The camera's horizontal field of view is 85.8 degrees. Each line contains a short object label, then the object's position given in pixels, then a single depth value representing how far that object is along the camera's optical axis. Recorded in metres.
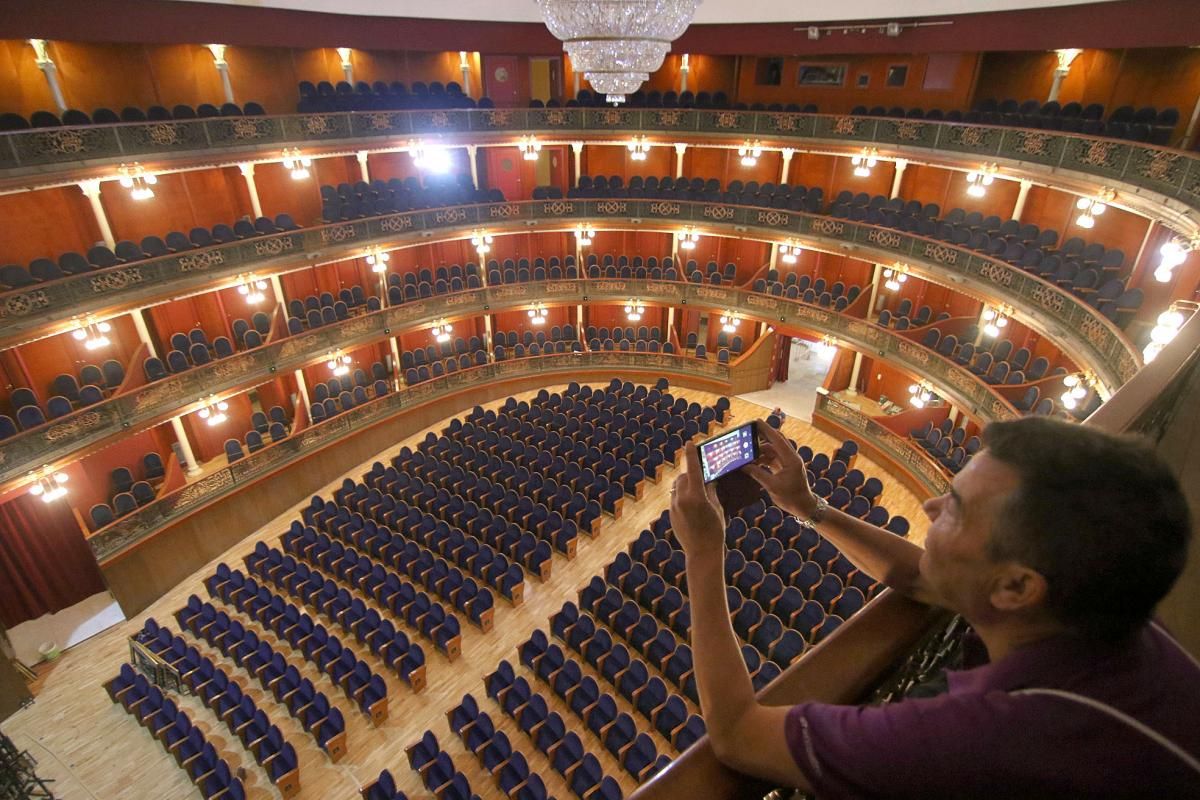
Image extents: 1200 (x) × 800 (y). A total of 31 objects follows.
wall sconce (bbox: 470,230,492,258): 20.25
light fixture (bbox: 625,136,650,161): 20.47
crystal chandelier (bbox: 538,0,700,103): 7.07
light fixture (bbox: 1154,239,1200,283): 8.80
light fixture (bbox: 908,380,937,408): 16.64
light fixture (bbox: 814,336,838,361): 23.14
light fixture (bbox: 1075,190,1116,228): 12.46
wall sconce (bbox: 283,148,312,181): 16.20
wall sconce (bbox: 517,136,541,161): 19.97
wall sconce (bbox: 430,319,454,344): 20.31
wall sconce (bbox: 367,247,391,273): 18.93
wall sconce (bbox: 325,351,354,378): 17.78
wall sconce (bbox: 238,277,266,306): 16.13
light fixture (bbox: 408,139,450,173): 20.14
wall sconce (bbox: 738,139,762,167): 19.42
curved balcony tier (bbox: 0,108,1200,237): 11.73
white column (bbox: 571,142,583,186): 21.58
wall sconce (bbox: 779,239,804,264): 20.22
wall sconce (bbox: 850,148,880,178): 17.49
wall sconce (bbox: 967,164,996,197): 15.17
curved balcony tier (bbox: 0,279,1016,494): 12.90
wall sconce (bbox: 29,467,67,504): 12.44
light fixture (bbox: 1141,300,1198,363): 8.20
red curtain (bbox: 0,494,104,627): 13.28
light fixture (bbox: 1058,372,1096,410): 11.25
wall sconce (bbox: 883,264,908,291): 17.03
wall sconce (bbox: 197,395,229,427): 15.17
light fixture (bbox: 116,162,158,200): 13.44
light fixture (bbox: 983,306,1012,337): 14.77
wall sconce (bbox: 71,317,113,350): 13.33
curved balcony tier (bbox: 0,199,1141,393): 11.96
